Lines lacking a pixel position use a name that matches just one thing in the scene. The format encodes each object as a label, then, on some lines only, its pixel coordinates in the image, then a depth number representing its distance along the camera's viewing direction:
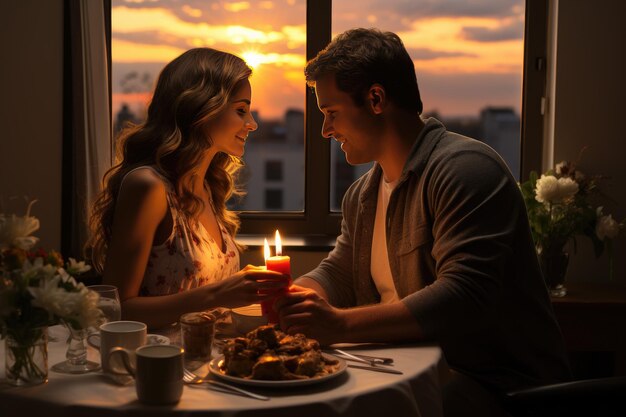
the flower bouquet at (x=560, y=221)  3.09
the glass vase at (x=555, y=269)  3.12
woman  2.03
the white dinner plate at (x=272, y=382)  1.38
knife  1.50
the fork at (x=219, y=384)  1.35
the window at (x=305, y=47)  3.81
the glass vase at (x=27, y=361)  1.37
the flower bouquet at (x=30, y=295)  1.29
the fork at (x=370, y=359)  1.55
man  1.74
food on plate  1.41
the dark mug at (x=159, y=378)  1.29
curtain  3.39
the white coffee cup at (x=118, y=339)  1.46
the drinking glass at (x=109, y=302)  1.55
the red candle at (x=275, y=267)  1.72
